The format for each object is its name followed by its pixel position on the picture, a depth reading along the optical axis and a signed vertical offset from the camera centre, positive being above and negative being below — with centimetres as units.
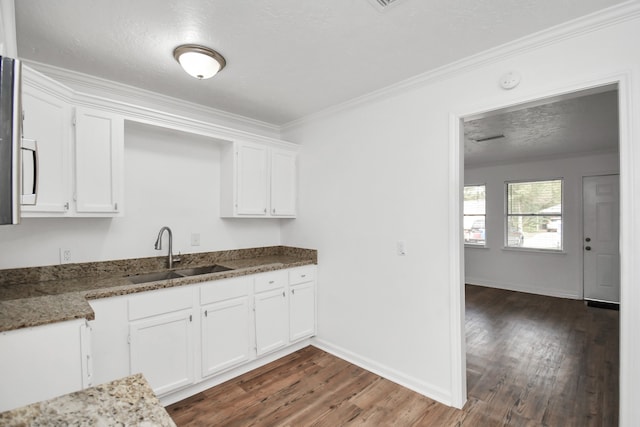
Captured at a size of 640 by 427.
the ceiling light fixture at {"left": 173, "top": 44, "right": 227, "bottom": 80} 203 +107
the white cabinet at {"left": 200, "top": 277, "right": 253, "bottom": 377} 249 -92
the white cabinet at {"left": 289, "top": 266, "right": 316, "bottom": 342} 314 -93
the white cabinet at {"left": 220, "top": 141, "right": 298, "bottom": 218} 309 +37
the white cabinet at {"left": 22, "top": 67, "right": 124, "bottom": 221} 191 +46
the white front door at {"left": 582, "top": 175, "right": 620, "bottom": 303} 502 -43
